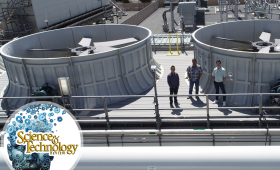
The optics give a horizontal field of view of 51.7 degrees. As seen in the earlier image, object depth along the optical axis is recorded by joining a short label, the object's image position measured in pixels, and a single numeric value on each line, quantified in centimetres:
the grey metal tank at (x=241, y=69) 985
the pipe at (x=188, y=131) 870
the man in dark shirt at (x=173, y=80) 1024
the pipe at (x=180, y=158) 416
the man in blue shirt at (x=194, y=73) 1052
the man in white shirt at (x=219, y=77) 984
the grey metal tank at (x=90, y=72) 1098
